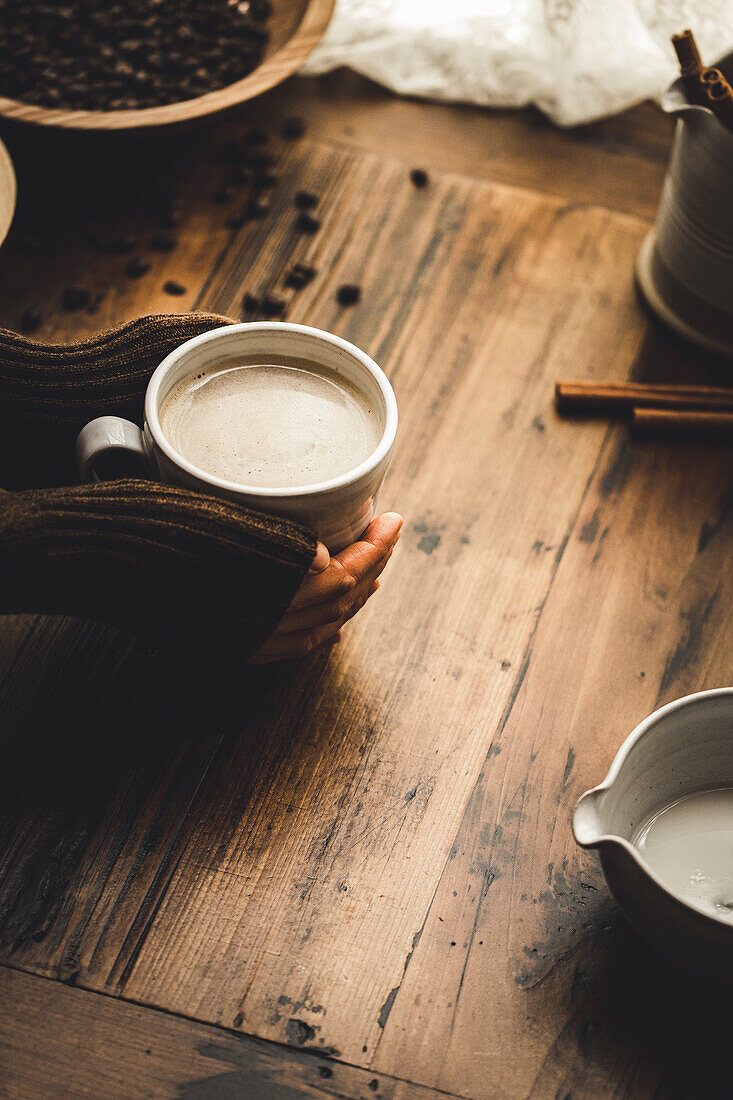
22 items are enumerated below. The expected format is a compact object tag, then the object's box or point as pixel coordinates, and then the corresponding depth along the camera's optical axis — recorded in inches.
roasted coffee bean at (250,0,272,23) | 55.3
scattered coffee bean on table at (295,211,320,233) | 49.1
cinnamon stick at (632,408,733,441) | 42.6
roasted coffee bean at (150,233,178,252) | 48.3
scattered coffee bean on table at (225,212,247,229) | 49.6
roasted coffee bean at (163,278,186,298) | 46.3
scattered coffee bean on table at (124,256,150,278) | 46.9
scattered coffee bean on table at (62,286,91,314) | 45.3
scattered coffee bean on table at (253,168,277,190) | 51.0
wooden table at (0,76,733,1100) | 27.5
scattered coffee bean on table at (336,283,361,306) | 46.0
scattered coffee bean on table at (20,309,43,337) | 44.4
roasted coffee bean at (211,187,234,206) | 50.6
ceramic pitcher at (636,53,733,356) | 40.0
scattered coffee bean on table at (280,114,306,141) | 53.5
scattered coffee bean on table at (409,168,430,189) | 51.4
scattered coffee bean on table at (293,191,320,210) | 50.2
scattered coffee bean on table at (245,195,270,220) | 50.0
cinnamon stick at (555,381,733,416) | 43.5
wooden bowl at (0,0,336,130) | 44.2
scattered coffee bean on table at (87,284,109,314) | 45.7
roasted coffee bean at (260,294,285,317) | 45.1
